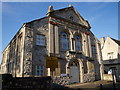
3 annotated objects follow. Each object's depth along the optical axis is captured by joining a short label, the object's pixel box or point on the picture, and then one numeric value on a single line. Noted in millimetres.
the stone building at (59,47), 11023
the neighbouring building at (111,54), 21219
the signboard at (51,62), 7828
